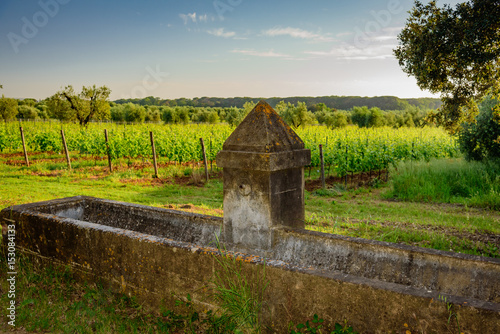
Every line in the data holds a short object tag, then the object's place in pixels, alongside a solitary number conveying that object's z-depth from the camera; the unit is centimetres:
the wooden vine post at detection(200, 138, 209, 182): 1445
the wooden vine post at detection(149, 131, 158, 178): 1564
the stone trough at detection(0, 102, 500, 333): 259
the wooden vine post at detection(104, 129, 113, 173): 1671
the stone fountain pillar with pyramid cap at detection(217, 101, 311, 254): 391
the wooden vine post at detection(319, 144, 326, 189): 1325
